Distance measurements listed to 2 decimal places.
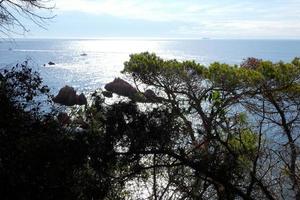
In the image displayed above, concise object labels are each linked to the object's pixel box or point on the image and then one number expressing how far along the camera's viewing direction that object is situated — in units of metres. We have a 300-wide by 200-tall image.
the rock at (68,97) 39.66
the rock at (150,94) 13.68
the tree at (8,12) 6.82
